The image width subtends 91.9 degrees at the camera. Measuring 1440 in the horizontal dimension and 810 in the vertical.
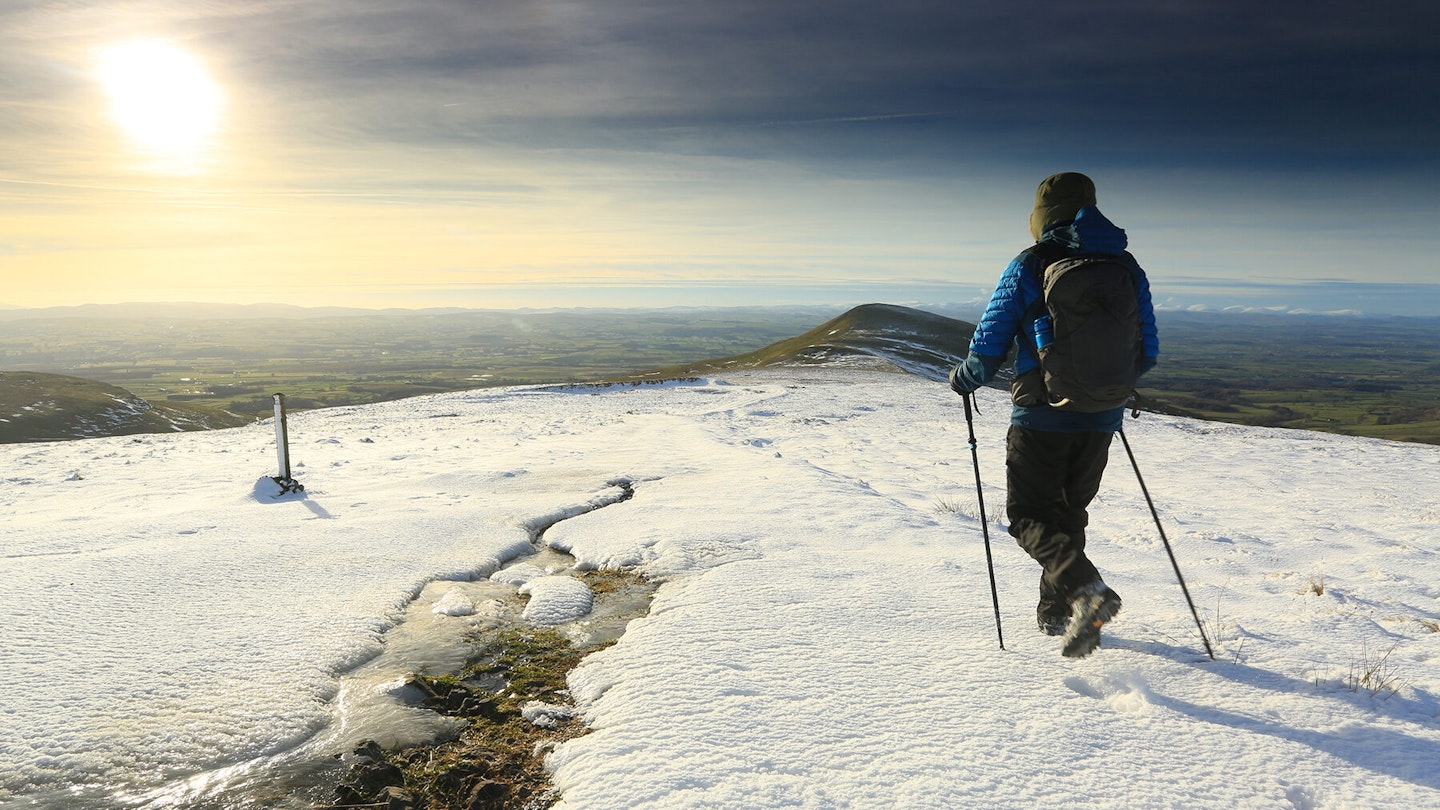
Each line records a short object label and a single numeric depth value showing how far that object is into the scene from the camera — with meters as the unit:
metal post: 9.92
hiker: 4.21
